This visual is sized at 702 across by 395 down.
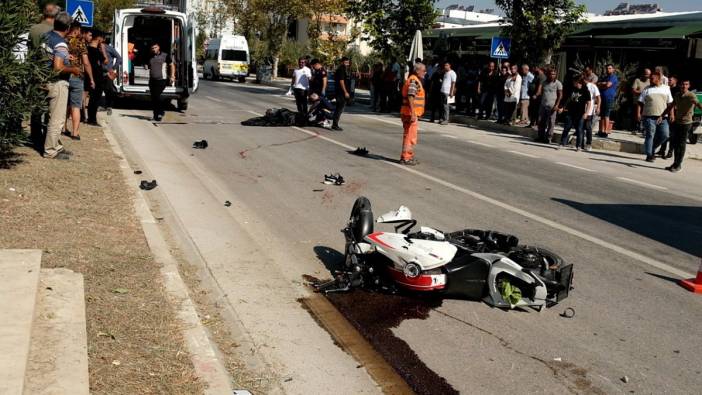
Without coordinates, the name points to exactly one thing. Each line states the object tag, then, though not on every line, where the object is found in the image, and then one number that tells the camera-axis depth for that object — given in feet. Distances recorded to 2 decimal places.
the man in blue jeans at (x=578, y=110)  54.49
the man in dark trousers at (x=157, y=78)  55.36
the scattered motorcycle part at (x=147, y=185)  29.12
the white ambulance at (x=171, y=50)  62.95
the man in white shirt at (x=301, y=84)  60.75
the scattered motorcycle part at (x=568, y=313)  17.80
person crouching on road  59.52
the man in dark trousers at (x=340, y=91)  58.39
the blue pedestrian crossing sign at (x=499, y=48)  73.38
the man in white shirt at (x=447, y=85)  71.10
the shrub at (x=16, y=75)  26.63
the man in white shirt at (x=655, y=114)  50.67
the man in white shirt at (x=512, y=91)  67.45
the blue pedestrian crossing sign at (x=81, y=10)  56.59
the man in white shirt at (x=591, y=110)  54.70
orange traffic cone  20.35
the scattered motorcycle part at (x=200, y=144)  44.01
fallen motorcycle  17.81
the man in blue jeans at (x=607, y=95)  60.34
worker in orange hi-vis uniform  40.09
